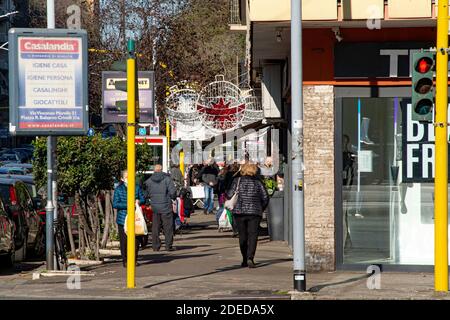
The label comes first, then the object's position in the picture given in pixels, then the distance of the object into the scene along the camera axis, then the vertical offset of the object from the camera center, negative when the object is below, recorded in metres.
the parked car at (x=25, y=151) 73.97 -0.07
